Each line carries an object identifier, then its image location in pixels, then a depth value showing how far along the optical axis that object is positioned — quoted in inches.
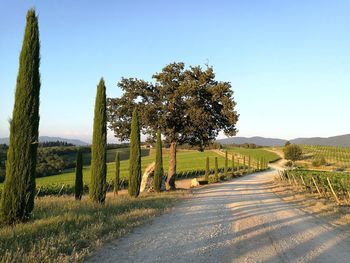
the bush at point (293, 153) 3843.5
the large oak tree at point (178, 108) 1180.9
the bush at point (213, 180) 1748.6
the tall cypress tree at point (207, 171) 1747.7
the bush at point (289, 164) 3782.5
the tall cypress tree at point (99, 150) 635.5
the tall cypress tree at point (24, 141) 388.2
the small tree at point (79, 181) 803.4
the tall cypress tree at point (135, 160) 855.6
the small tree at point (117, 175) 1165.1
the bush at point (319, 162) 3479.3
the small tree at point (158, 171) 1056.8
